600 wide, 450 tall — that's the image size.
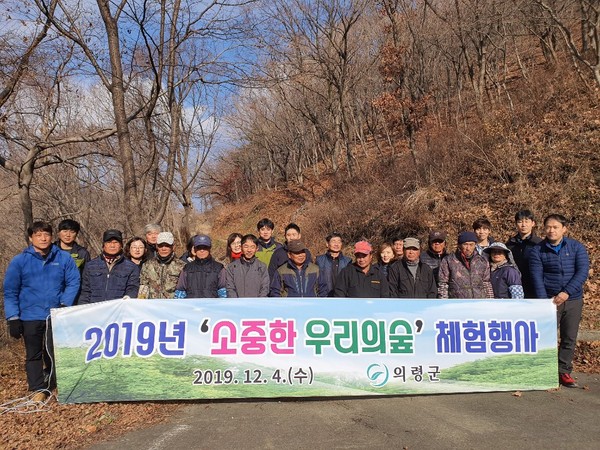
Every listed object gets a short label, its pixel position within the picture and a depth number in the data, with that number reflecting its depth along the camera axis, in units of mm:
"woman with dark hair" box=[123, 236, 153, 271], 5891
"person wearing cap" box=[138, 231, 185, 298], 5539
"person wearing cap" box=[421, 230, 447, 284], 6219
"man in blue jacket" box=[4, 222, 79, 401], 5023
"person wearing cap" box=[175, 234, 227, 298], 5574
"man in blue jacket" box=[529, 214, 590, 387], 5238
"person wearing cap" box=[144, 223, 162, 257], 6684
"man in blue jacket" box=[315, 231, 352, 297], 6281
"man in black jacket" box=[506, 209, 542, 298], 5660
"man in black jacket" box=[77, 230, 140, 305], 5406
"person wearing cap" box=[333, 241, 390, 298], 5441
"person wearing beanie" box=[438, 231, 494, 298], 5449
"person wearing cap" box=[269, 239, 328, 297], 5633
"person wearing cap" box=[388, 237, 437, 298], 5516
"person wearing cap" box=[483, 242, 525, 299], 5398
